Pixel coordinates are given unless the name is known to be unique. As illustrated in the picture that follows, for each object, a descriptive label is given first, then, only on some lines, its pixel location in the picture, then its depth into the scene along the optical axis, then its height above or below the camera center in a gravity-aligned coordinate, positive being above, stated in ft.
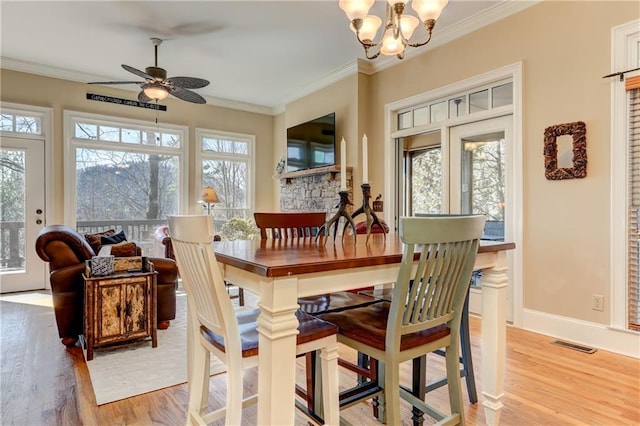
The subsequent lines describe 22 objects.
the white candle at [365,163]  5.65 +0.72
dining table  3.78 -0.86
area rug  6.95 -3.38
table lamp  18.58 +0.73
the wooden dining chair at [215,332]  4.08 -1.51
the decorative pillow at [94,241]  13.26 -1.12
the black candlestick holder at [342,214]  5.92 -0.06
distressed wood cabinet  8.38 -2.34
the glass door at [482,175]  11.22 +1.15
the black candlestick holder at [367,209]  6.02 +0.02
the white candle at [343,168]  5.73 +0.66
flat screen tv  16.22 +3.13
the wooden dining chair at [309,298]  5.35 -1.50
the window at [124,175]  16.87 +1.76
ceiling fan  12.28 +4.33
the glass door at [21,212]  15.20 -0.06
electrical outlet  8.90 -2.24
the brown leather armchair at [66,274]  8.99 -1.55
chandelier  7.19 +3.96
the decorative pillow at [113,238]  14.02 -1.09
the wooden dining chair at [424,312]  4.27 -1.28
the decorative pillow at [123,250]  10.05 -1.08
